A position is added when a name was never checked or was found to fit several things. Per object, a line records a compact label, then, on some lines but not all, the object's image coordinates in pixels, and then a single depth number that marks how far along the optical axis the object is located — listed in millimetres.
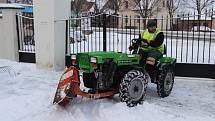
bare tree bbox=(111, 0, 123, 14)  43994
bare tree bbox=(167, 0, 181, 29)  41406
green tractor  6246
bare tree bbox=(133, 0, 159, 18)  40162
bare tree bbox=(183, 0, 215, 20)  42044
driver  7434
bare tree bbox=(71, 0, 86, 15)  40188
